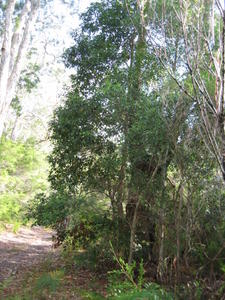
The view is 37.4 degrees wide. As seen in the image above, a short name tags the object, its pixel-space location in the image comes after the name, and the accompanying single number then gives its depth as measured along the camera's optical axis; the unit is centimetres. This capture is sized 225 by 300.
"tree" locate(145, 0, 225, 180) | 268
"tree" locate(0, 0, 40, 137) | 767
